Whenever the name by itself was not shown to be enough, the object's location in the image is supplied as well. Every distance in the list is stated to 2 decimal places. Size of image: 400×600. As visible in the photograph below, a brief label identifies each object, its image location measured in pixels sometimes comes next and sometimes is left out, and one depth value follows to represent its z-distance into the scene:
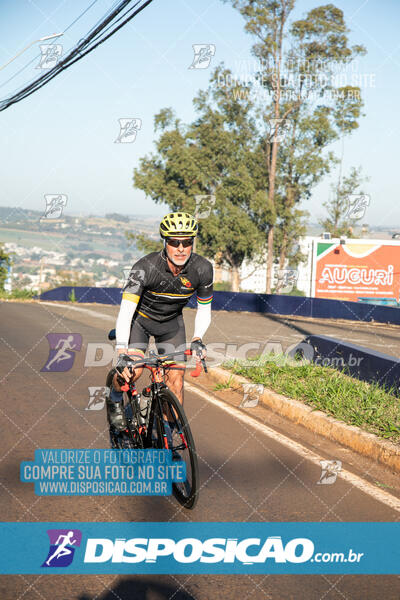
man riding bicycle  4.99
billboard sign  44.72
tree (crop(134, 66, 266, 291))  45.56
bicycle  4.52
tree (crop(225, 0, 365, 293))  42.78
